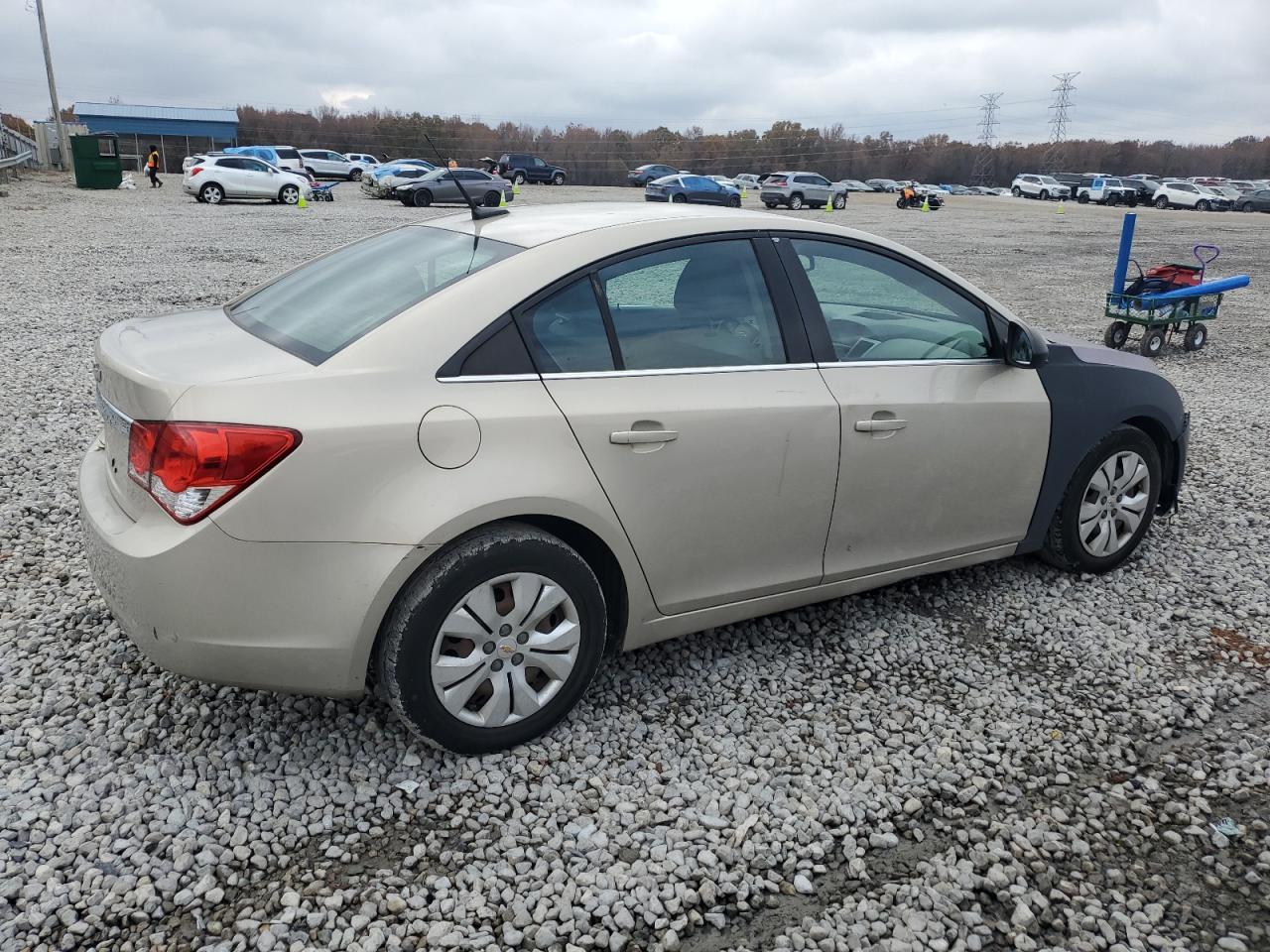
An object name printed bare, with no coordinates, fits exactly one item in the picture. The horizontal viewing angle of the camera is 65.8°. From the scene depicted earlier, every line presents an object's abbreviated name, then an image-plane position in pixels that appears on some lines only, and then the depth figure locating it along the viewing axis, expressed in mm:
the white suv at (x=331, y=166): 43878
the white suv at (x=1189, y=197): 48438
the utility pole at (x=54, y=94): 41812
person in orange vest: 35031
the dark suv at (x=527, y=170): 47844
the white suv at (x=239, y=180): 28375
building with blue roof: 60781
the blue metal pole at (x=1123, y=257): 11227
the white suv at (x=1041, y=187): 58562
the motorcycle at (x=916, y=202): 41906
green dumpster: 31672
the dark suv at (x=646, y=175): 47781
